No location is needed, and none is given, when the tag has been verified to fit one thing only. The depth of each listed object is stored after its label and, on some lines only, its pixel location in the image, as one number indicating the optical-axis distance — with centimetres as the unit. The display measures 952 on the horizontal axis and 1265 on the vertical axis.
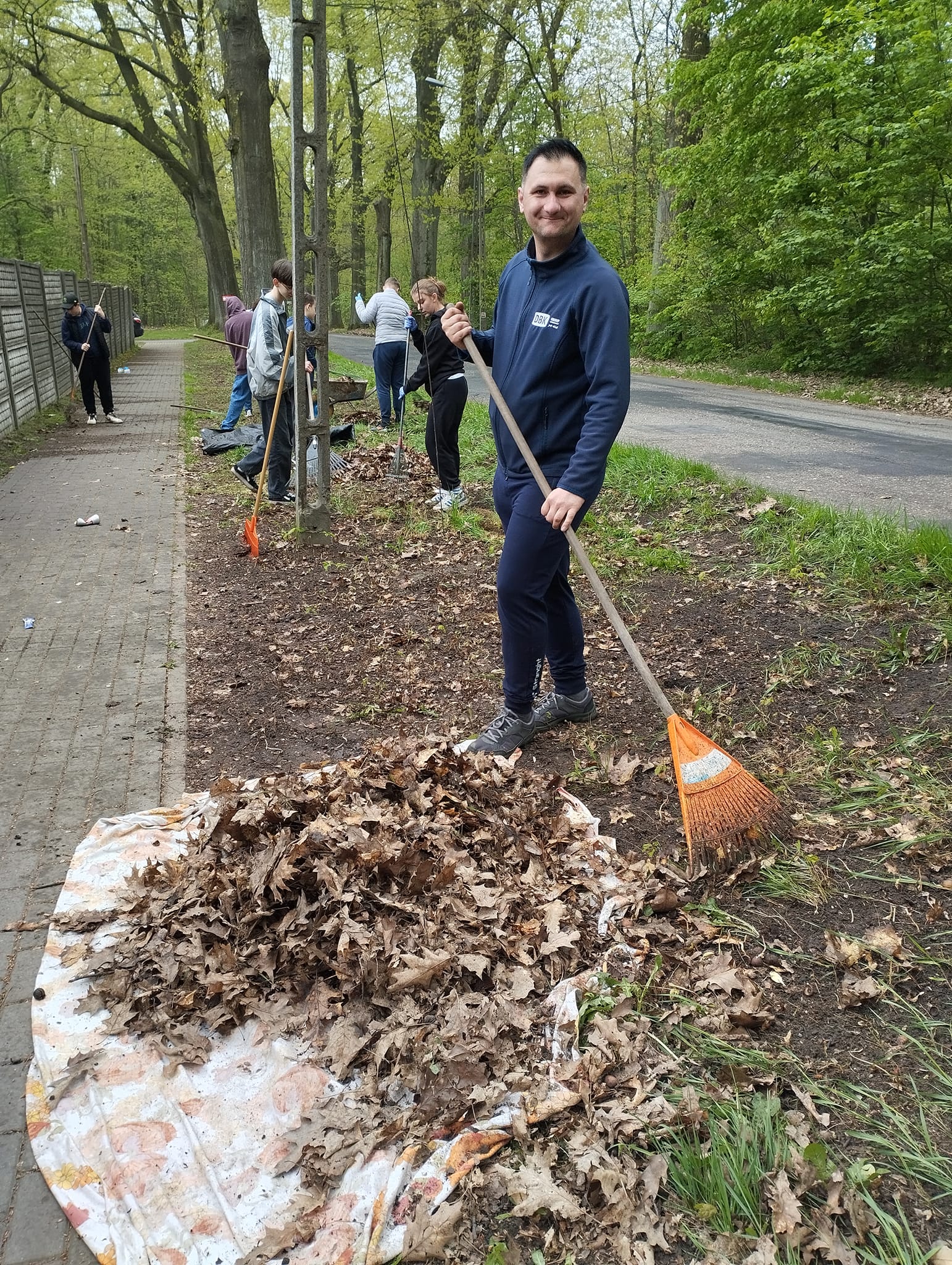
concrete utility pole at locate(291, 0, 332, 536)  659
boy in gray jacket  819
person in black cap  1298
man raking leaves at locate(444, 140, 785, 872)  320
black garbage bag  1166
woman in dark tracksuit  840
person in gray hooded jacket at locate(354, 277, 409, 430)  1134
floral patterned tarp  205
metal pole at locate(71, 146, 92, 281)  3075
